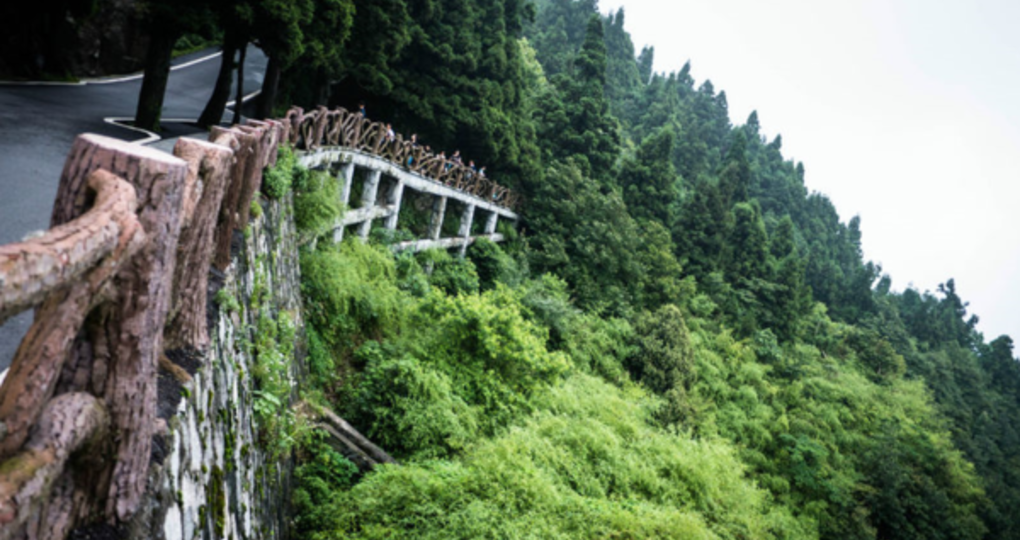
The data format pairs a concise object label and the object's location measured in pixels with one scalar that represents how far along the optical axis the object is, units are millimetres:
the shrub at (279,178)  7852
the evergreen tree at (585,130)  28125
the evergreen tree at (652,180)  31078
